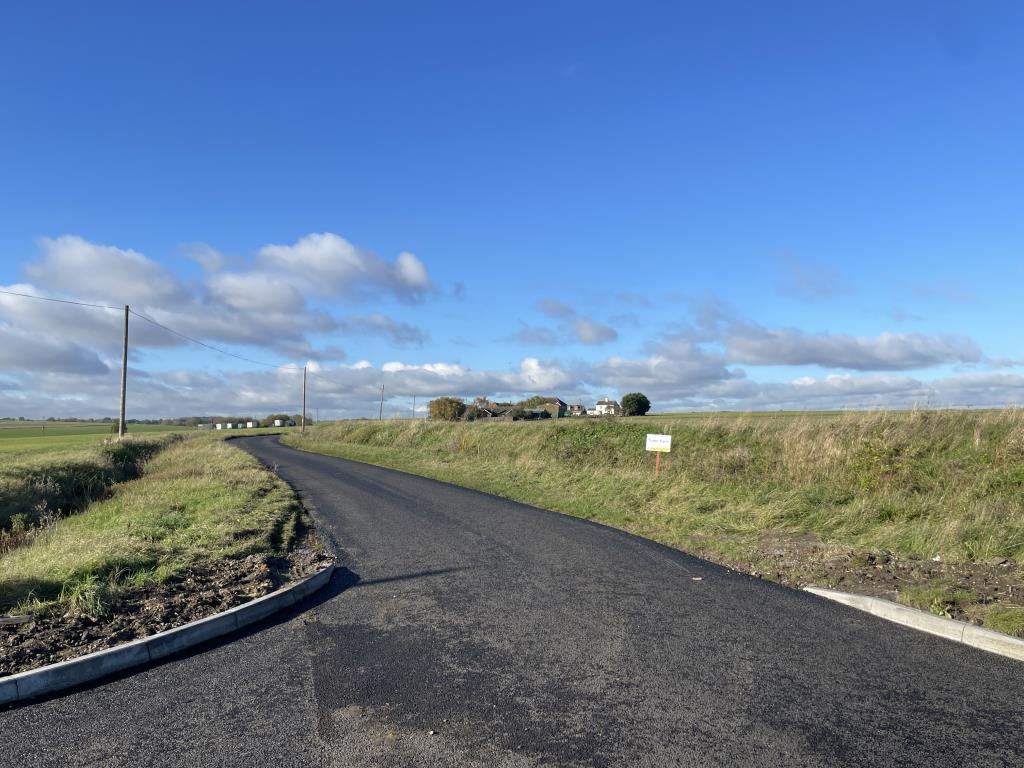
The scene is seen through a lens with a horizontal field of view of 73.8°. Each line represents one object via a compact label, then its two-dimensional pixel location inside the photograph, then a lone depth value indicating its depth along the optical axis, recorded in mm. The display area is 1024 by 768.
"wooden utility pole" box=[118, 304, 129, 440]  37625
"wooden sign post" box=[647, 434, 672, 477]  17875
